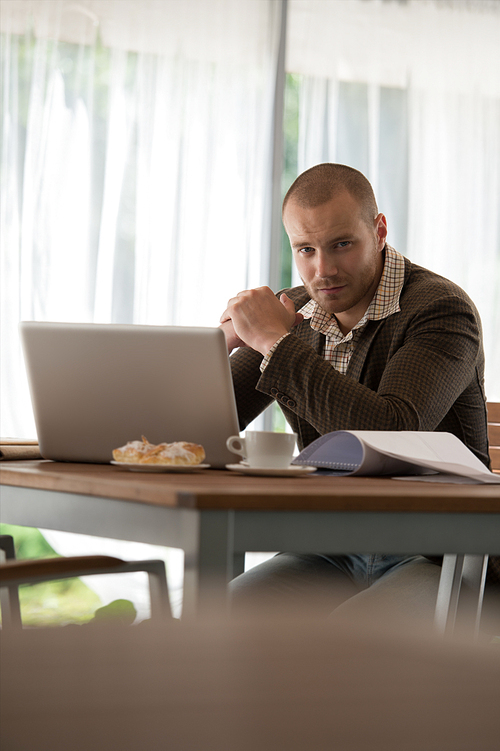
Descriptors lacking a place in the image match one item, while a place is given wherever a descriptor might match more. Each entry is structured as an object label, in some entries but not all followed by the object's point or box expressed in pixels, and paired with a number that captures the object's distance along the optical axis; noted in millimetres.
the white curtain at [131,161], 6667
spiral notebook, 3349
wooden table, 3022
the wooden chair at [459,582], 3489
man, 3663
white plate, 3326
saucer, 3344
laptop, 3410
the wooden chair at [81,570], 3014
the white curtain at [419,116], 7810
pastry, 3338
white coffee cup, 3390
